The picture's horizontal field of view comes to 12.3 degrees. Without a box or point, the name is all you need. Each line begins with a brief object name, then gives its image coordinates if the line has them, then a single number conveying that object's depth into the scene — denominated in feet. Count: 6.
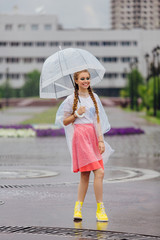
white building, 494.18
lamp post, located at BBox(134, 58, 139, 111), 237.04
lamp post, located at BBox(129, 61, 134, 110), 258.78
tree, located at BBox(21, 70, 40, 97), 437.58
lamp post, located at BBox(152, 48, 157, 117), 163.94
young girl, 26.55
